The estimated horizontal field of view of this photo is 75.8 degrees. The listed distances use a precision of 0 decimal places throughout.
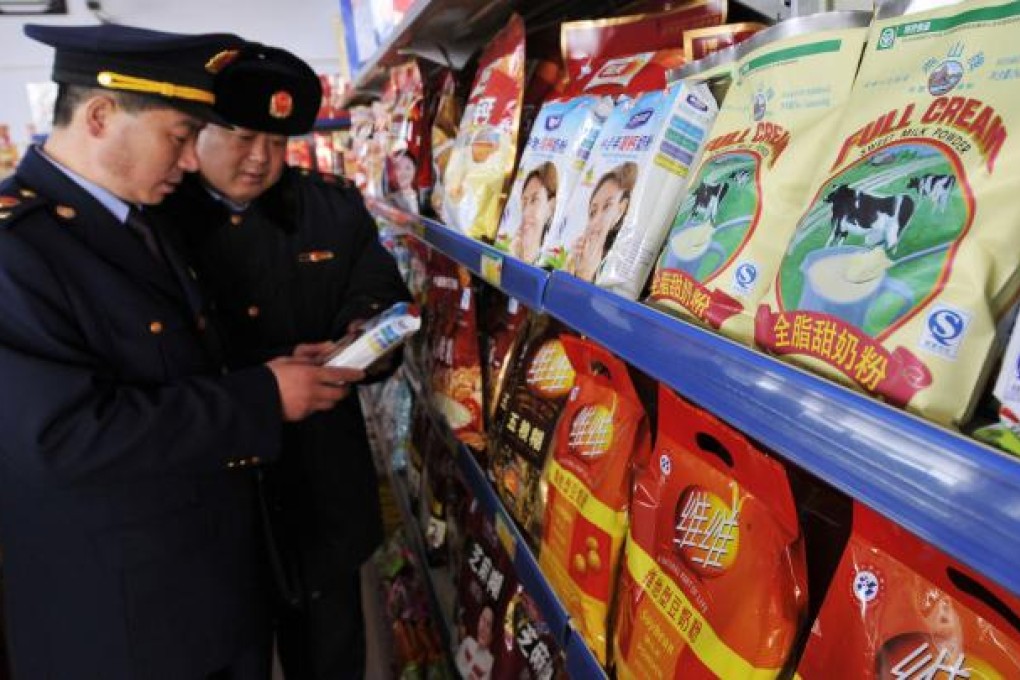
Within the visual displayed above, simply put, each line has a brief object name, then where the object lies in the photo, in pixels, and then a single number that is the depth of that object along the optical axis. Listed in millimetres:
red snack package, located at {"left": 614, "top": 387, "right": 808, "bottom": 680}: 665
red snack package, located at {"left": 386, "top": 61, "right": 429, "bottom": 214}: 1875
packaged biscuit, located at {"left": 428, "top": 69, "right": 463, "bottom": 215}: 1736
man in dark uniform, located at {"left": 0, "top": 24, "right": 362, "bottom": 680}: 1101
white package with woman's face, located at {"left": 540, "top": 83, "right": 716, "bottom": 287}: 800
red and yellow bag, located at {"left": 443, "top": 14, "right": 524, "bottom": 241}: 1298
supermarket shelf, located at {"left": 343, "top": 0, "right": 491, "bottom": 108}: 1559
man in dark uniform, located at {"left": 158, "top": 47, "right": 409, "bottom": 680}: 1631
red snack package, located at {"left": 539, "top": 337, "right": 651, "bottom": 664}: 929
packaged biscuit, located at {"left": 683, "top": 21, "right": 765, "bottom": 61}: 860
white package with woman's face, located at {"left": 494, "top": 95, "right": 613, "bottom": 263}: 1033
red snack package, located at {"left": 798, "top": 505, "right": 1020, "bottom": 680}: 498
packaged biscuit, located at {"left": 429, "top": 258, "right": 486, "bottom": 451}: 1570
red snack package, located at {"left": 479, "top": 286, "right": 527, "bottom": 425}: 1498
